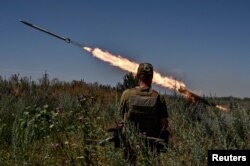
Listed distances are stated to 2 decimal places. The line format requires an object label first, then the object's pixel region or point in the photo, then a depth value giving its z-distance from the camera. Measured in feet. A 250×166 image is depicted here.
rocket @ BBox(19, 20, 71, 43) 65.69
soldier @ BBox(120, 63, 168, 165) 23.77
